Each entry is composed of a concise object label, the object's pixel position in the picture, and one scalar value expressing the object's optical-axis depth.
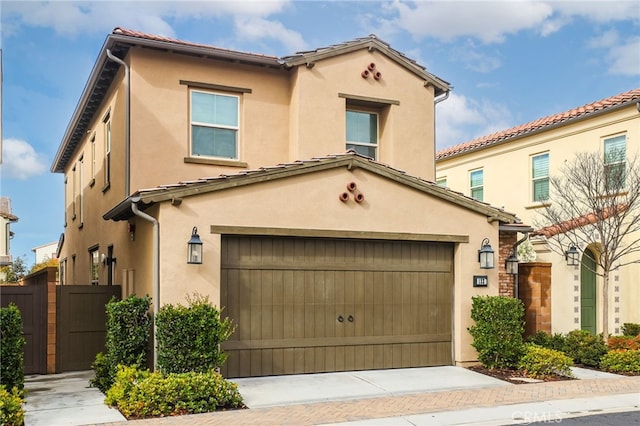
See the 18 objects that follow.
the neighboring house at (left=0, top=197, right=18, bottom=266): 22.30
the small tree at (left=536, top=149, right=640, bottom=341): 14.45
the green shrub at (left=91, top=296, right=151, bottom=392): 10.72
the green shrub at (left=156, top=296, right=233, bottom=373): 10.09
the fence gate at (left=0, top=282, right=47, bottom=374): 12.83
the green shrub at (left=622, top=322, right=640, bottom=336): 15.53
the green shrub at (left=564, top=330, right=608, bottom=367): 13.41
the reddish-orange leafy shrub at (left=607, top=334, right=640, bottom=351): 13.37
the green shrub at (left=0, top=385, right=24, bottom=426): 8.26
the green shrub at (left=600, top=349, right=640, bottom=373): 12.69
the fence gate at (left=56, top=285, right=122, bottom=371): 13.16
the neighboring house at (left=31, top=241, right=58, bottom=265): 58.78
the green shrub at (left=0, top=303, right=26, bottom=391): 9.82
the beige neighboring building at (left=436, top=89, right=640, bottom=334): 16.14
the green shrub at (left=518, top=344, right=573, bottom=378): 12.03
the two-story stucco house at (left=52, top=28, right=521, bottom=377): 11.41
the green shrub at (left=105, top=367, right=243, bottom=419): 9.07
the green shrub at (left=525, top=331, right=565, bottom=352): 13.98
